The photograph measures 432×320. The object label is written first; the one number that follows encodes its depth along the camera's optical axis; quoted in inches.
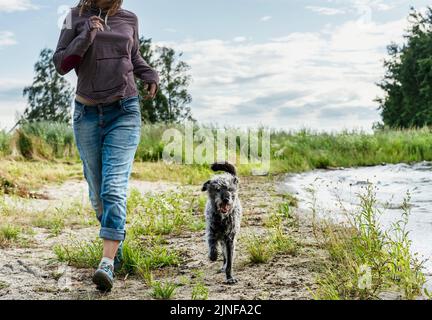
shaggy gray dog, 197.5
